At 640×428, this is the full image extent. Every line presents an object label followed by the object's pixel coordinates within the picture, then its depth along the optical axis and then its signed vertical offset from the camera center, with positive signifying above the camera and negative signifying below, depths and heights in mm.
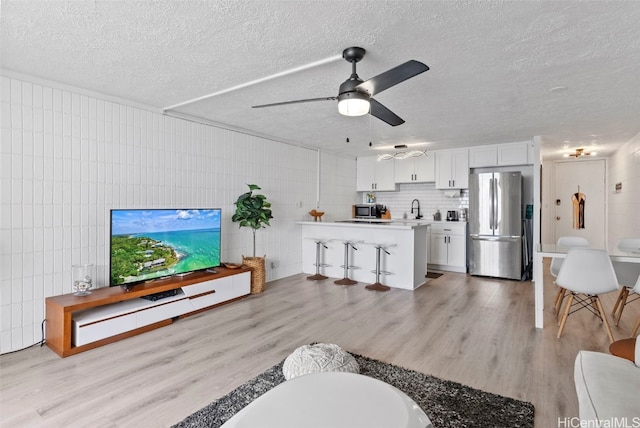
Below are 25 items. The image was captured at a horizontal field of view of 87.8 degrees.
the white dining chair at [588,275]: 3008 -544
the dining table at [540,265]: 3354 -522
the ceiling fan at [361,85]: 2086 +881
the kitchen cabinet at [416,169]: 6723 +951
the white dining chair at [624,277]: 3480 -649
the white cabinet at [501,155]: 5730 +1090
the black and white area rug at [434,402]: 1916 -1182
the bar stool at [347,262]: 5473 -788
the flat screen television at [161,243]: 3299 -322
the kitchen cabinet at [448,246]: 6246 -596
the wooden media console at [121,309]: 2832 -934
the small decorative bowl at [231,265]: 4493 -704
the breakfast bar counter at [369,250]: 5023 -587
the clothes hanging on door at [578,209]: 7855 +164
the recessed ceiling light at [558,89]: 3100 +1202
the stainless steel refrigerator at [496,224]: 5645 -156
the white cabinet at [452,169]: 6344 +907
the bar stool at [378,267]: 5098 -816
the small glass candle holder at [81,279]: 3135 -628
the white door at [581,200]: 7680 +381
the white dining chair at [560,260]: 3824 -548
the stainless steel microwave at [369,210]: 7438 +108
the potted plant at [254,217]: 4590 -39
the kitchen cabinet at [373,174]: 7262 +907
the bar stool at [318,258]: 5723 -768
